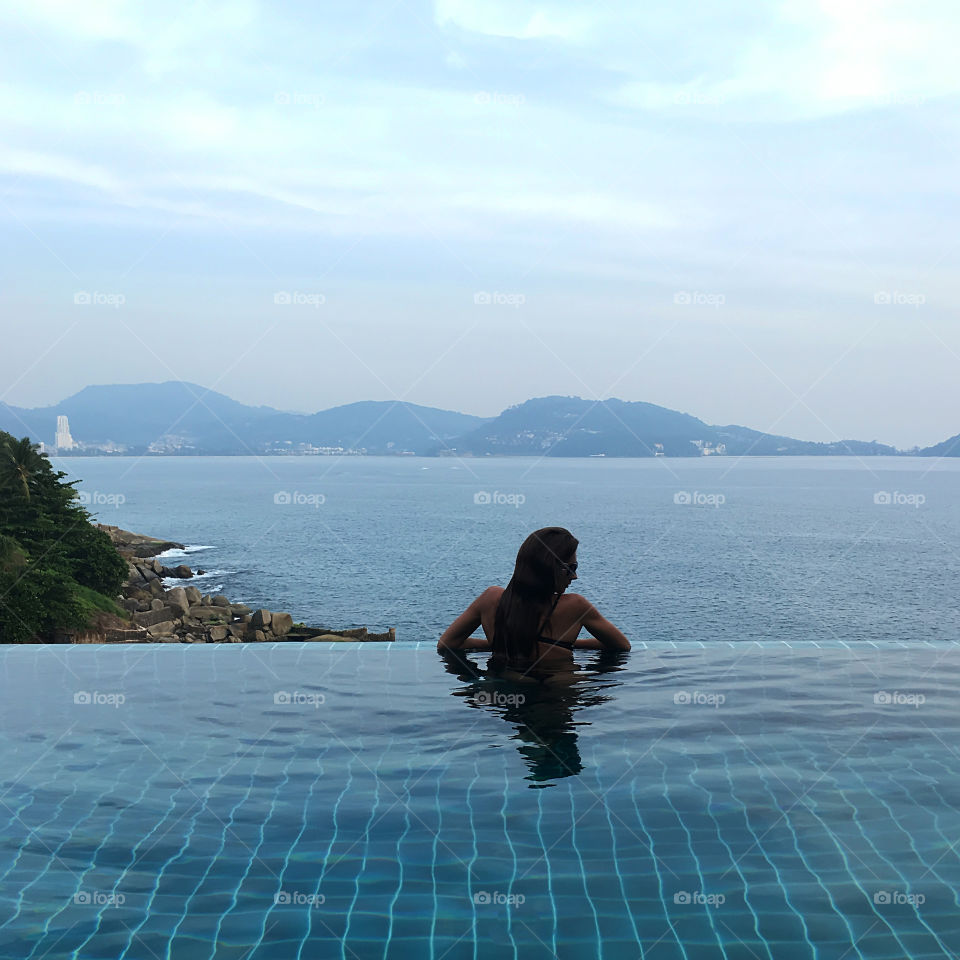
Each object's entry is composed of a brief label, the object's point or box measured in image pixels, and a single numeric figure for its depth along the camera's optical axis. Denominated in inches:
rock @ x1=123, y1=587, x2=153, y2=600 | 1297.5
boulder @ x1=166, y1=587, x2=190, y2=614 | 1225.1
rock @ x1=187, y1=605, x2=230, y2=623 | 1179.3
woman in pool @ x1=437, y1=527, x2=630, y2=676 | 243.4
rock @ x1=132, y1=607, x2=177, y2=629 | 1125.1
